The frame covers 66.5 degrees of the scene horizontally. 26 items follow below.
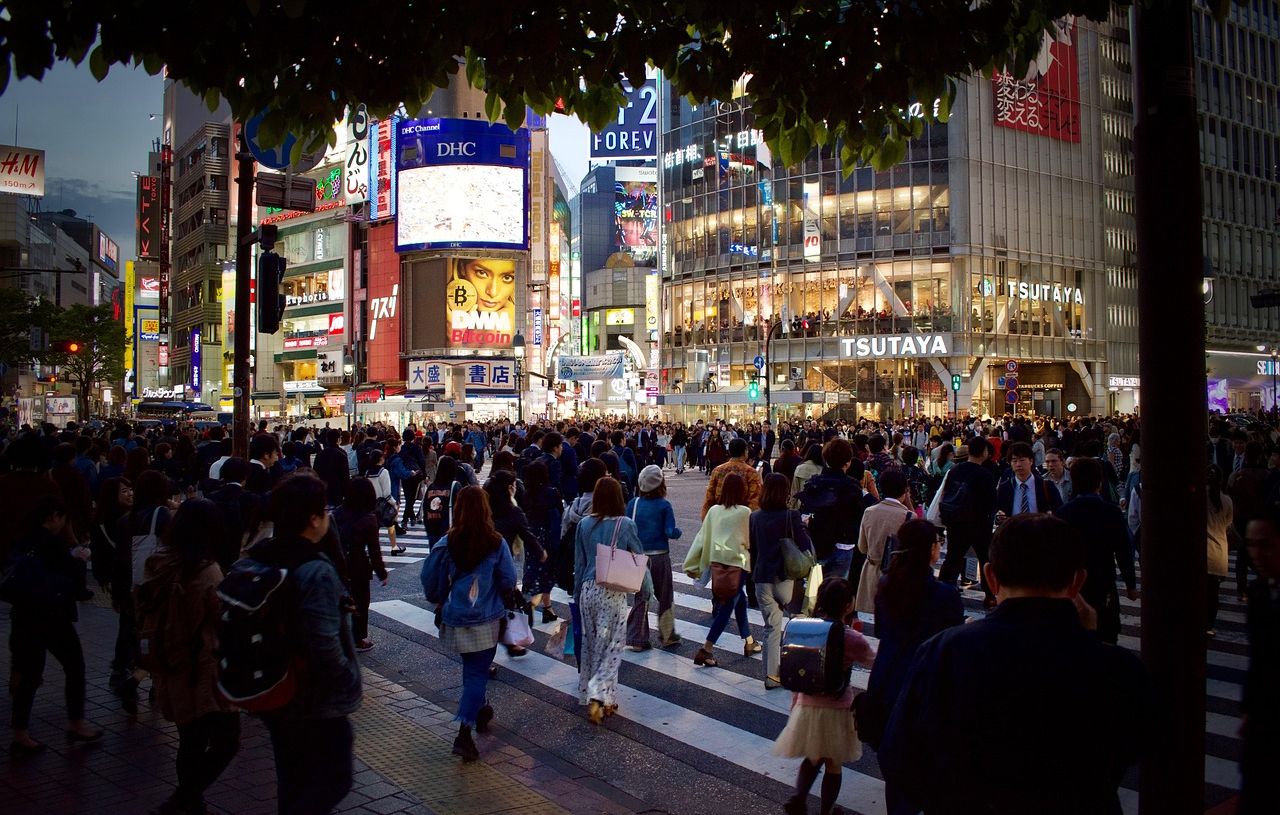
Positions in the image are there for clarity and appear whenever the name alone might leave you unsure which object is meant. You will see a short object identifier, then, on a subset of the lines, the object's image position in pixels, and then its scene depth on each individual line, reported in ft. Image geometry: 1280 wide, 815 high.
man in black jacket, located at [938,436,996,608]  34.19
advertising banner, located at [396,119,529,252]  220.64
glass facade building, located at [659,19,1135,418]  196.85
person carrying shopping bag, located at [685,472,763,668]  26.94
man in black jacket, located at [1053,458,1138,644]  23.93
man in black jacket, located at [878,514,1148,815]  8.85
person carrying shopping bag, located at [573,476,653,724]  23.71
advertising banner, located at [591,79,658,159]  346.33
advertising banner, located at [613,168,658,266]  439.22
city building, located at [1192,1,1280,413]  239.50
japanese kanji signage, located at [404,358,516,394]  126.00
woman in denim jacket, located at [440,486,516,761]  20.77
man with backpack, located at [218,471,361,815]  13.28
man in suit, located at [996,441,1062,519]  33.76
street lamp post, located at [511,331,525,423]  156.25
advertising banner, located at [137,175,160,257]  334.65
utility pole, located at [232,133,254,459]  38.58
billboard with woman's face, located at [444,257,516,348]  230.07
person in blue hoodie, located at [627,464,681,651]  28.84
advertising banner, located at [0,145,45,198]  189.06
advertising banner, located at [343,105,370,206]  240.32
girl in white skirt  16.93
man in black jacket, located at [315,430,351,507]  44.83
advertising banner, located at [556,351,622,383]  156.01
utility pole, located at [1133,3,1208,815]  11.22
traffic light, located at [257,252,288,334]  37.86
